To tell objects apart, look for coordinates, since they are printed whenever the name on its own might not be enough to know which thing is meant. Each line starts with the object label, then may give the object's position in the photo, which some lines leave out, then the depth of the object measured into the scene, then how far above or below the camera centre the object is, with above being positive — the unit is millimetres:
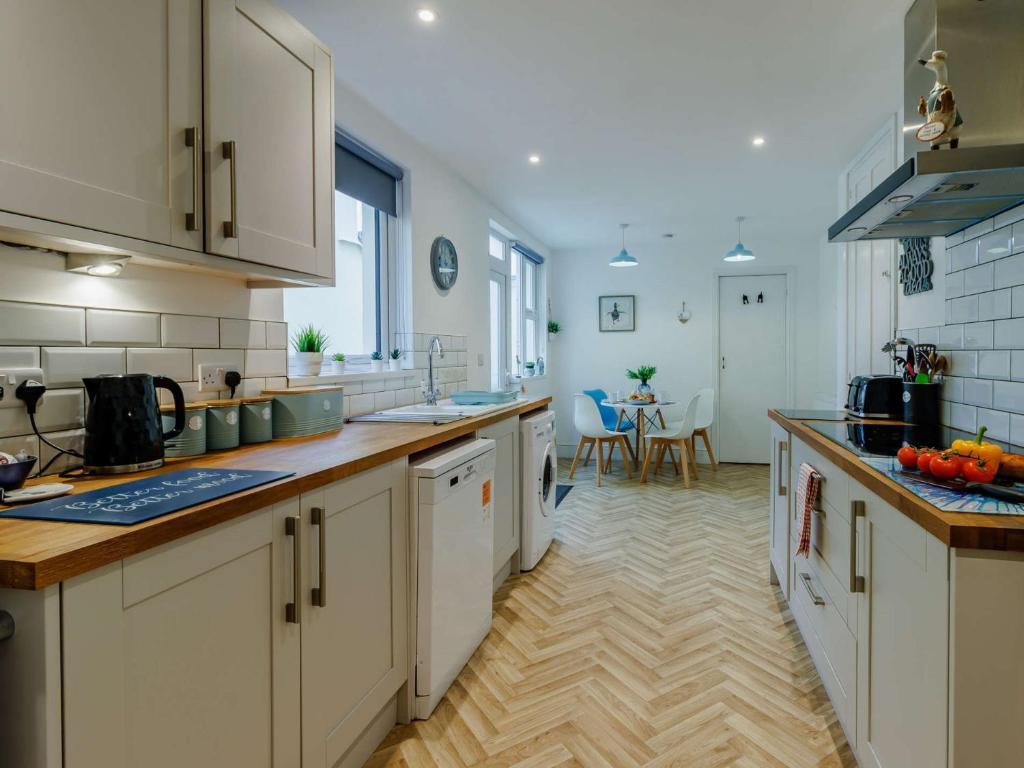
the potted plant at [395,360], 3227 +43
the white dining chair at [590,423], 5359 -497
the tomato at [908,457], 1442 -216
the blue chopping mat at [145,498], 981 -240
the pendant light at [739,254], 5125 +988
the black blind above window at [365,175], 2754 +968
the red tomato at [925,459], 1376 -212
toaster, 2561 -126
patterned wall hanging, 2477 +449
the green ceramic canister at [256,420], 1806 -164
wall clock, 3605 +659
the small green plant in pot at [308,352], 2389 +65
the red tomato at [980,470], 1284 -221
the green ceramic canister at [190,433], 1525 -174
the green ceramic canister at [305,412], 1964 -151
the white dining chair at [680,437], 5258 -620
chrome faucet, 3116 -118
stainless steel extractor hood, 1495 +721
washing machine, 3121 -643
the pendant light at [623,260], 5535 +1010
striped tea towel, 1985 -446
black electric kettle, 1321 -130
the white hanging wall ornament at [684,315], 6531 +587
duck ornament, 1595 +700
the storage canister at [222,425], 1652 -163
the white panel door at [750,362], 6402 +70
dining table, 5504 -495
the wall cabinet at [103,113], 1061 +510
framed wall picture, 6688 +627
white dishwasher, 1850 -653
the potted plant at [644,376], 5852 -77
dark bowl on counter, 1148 -211
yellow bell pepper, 1307 -181
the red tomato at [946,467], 1314 -218
